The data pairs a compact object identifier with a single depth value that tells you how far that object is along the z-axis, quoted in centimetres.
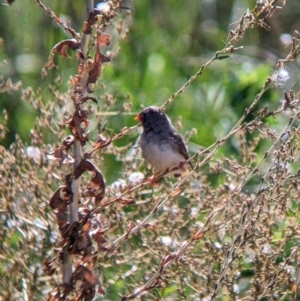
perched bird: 859
